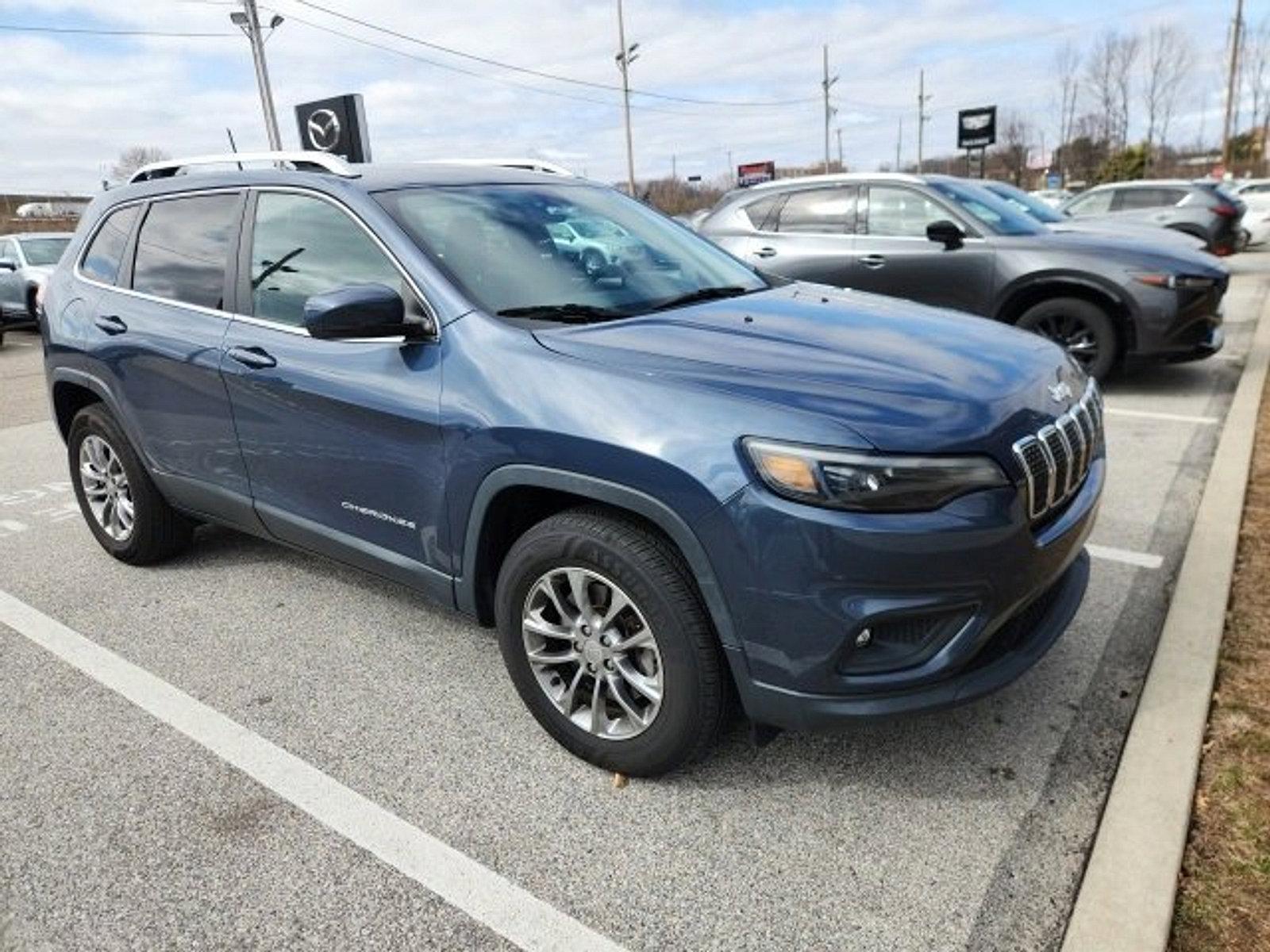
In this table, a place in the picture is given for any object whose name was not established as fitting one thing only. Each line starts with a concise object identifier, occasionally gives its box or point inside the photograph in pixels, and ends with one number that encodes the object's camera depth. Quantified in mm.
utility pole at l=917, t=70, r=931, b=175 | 63375
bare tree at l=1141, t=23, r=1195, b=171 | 53469
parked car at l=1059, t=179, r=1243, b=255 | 15367
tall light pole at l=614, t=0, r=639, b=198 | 36875
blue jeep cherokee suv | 2248
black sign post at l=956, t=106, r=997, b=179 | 34438
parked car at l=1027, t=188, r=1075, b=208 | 33156
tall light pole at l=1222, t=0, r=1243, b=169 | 37344
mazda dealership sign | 16578
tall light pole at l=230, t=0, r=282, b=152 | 20906
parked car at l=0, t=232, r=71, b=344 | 14148
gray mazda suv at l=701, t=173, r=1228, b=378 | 6859
